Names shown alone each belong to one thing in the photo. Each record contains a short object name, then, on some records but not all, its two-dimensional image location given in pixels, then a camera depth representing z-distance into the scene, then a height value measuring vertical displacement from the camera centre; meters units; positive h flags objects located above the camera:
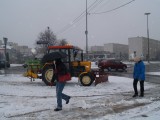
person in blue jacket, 6.56 -0.62
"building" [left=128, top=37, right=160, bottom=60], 52.23 +4.16
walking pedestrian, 5.21 -0.51
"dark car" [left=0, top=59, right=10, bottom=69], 21.89 -0.56
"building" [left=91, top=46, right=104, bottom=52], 94.97 +6.33
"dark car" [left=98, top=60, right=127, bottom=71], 20.38 -0.87
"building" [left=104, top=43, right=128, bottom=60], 74.95 +5.12
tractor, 9.00 -0.66
